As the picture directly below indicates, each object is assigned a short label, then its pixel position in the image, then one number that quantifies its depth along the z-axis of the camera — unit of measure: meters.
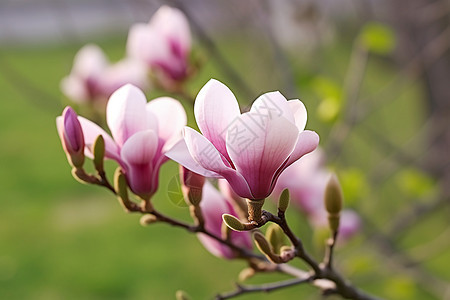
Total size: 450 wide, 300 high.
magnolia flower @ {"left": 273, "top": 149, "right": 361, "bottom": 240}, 1.52
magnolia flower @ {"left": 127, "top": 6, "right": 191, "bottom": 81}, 1.58
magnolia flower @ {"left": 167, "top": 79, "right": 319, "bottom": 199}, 1.22
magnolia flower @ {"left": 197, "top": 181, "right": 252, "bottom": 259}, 1.34
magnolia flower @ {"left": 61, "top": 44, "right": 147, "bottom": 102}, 1.73
